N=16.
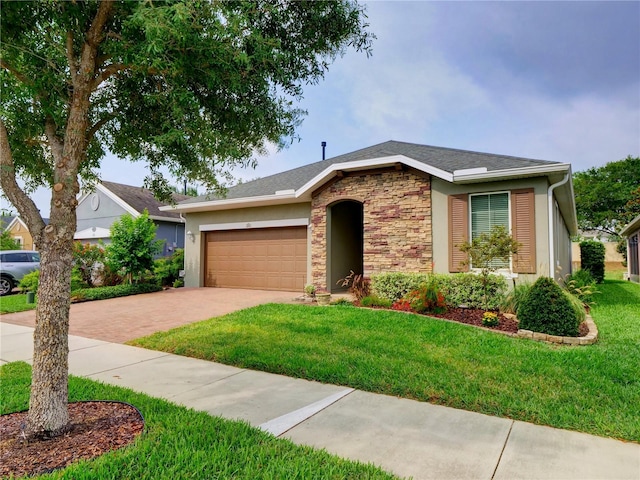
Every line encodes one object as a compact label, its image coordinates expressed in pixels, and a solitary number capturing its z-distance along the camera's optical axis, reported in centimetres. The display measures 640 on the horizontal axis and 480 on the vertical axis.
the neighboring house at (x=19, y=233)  2928
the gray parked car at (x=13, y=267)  1441
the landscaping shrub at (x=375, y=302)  933
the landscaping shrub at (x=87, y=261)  1359
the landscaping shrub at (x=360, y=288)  1023
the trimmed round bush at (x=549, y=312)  640
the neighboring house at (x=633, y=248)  1878
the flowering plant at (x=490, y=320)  727
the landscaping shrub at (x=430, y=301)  837
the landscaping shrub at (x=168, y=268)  1551
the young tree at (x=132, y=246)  1361
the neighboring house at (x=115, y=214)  1870
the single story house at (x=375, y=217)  898
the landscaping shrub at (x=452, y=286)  855
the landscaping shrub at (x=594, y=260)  1856
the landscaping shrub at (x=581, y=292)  990
